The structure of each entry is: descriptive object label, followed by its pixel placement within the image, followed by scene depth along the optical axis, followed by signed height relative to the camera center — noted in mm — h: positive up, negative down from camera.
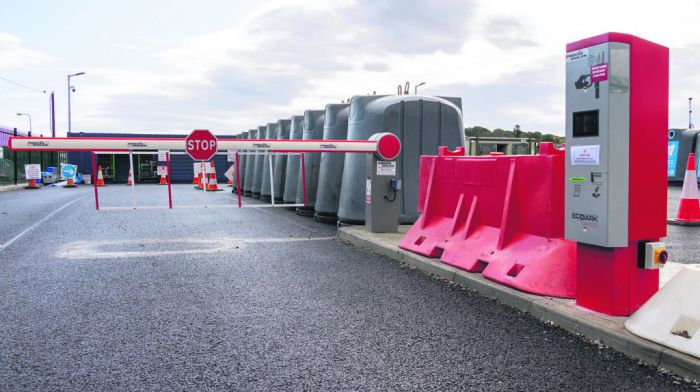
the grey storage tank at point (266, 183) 19023 -446
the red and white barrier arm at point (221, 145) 8016 +370
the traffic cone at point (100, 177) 30219 -385
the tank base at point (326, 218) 11938 -998
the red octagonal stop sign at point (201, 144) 8242 +365
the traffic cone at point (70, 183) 30438 -695
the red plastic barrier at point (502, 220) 5219 -550
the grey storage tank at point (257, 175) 20473 -197
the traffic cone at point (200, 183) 26691 -615
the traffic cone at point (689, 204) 10961 -668
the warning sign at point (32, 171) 29266 -60
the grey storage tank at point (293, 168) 14852 +39
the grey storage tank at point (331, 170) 11844 -11
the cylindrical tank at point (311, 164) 13461 +129
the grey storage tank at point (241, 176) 24141 -273
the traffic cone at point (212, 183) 24188 -567
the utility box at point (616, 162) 4094 +54
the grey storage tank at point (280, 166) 17359 +106
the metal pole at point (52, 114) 45188 +4356
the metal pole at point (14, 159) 30156 +570
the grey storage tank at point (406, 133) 10031 +646
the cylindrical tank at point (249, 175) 22359 -218
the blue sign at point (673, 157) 26406 +547
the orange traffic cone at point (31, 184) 28594 -700
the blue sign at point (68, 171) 32531 -67
